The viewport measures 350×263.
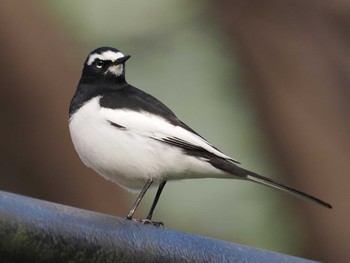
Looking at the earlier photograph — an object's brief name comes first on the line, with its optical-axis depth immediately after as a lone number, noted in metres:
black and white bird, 6.89
